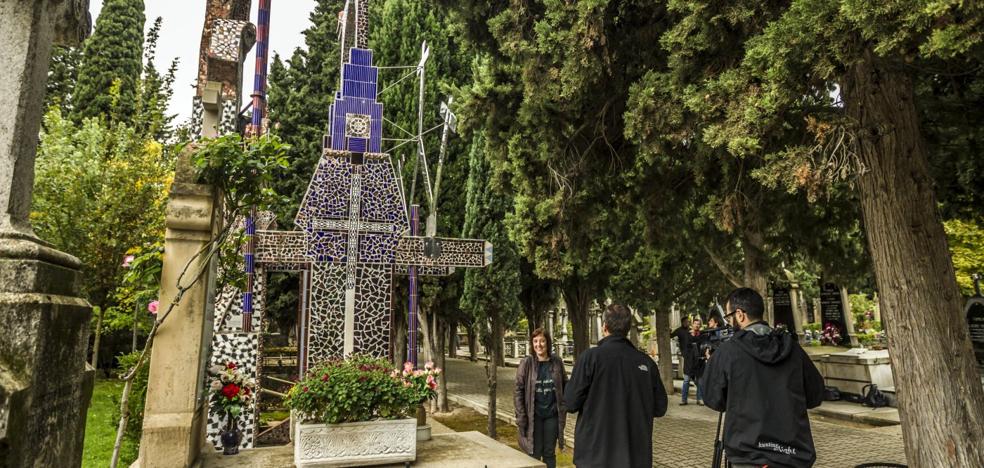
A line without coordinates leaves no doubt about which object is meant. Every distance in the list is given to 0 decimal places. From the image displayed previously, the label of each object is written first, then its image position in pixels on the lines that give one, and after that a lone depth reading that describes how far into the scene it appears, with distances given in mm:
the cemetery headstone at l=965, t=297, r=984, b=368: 12359
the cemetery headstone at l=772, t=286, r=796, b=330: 17750
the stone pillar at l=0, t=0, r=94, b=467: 2096
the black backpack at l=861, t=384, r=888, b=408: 12867
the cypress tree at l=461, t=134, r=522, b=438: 12594
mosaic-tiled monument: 7934
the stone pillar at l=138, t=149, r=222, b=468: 4523
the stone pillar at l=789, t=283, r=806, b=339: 18414
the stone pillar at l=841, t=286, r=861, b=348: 18969
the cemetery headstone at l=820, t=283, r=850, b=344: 18484
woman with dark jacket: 6133
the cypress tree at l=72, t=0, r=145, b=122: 21703
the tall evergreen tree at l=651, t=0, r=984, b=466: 4129
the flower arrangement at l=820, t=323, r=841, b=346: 18406
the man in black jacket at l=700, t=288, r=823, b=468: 3314
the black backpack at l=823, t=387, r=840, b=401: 14305
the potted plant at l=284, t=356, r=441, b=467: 5359
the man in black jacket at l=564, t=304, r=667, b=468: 3893
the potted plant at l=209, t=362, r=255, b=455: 5617
